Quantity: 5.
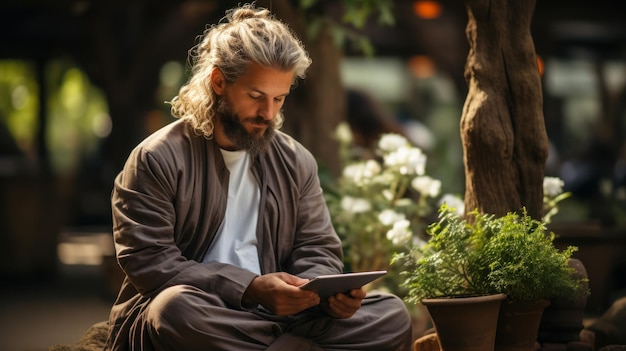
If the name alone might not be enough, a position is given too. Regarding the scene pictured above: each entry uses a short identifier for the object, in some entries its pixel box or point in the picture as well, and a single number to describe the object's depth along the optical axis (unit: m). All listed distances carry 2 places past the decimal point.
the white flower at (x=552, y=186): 8.68
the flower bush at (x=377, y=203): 9.91
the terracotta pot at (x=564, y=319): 7.19
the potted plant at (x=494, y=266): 6.67
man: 6.44
